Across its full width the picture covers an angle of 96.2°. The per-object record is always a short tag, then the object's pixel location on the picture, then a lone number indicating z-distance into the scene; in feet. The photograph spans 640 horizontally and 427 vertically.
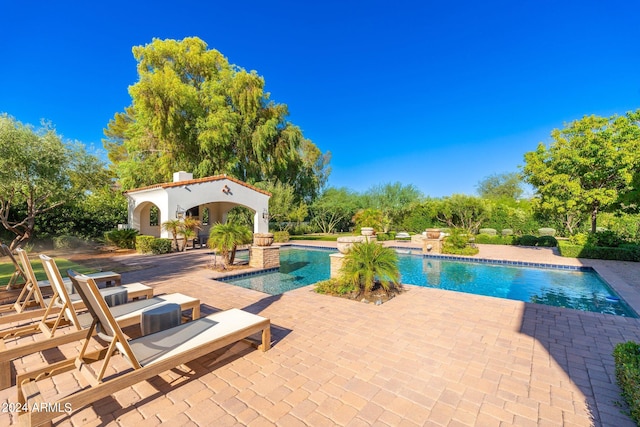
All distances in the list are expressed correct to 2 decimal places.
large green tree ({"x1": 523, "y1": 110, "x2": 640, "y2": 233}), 41.78
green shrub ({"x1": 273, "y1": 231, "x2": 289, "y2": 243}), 69.05
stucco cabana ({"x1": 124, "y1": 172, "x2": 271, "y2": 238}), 49.57
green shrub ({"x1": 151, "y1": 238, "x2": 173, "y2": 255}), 45.78
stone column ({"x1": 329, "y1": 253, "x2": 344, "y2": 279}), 24.87
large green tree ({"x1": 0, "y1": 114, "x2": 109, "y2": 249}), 35.35
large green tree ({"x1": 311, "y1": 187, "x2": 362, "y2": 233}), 92.68
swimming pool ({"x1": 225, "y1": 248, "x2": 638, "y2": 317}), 24.30
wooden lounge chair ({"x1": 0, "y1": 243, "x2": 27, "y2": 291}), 16.98
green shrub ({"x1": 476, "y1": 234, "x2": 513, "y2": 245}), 63.57
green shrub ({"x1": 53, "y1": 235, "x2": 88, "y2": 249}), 52.72
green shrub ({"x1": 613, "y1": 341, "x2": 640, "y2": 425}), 7.98
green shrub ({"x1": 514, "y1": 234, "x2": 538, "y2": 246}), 60.85
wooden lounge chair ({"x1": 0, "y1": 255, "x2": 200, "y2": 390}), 9.73
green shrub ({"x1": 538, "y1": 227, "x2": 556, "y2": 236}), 75.92
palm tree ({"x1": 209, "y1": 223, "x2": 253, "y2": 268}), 32.09
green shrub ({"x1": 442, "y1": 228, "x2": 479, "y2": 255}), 48.52
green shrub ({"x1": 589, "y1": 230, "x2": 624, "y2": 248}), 43.73
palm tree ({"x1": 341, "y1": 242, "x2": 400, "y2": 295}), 21.43
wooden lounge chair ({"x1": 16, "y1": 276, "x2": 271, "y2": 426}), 7.42
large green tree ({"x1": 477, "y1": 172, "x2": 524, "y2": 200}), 147.43
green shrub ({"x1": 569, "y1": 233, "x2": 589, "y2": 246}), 45.49
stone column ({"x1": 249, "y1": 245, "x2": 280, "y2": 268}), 34.55
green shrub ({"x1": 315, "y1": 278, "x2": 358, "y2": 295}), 21.88
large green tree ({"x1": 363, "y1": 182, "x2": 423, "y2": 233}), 88.28
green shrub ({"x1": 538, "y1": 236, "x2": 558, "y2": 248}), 60.18
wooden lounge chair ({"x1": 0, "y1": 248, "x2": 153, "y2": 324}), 13.21
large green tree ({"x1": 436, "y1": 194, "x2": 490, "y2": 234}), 78.12
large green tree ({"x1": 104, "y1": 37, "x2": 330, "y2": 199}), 70.44
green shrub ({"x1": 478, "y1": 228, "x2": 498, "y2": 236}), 75.61
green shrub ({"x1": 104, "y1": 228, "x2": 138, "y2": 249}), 51.49
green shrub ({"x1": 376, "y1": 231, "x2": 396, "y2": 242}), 71.64
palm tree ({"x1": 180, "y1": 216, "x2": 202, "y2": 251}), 49.16
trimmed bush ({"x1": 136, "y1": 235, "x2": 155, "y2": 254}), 46.60
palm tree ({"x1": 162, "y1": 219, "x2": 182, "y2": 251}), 47.75
